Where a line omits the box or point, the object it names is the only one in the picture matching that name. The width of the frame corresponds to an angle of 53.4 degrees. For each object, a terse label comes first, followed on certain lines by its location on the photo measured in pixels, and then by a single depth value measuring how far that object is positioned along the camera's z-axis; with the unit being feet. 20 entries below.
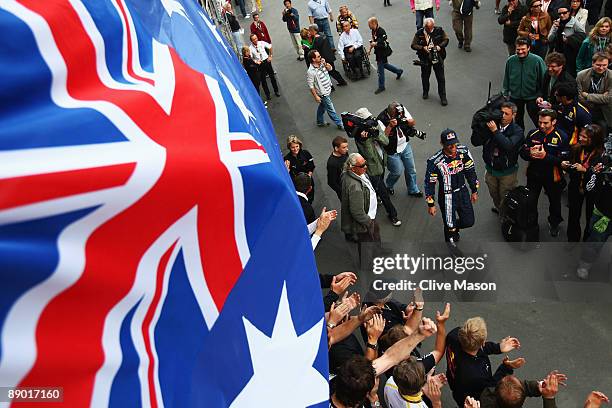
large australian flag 4.07
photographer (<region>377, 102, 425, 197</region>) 23.62
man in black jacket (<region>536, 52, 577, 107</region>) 23.66
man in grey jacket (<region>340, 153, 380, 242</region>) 20.34
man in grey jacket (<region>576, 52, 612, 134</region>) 23.09
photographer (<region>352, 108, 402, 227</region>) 22.53
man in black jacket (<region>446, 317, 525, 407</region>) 14.29
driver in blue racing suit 20.20
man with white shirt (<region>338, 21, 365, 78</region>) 35.81
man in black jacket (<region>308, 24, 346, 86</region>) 34.40
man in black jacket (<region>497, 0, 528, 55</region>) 32.14
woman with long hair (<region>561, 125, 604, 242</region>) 19.42
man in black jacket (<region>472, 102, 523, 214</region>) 20.94
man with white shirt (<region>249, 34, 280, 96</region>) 35.63
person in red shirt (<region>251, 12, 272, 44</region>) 37.65
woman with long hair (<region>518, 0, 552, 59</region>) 29.25
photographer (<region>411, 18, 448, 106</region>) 30.66
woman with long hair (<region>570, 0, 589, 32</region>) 28.58
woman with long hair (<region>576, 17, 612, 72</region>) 24.79
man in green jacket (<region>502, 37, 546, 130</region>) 24.86
